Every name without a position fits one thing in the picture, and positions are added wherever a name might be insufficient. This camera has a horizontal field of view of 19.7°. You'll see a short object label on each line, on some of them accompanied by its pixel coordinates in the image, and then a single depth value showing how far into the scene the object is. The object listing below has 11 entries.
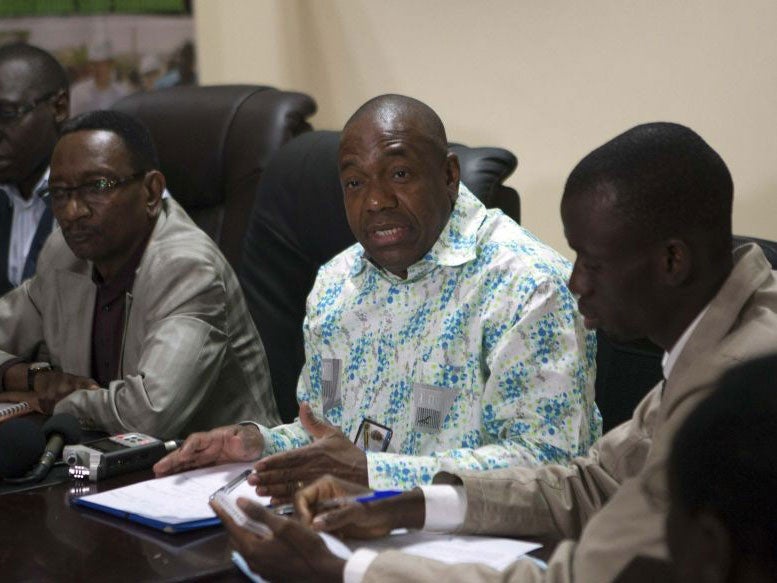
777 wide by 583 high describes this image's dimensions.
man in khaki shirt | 2.06
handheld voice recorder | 2.50
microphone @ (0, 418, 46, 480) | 2.49
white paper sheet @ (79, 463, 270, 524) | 2.34
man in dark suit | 3.63
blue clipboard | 2.30
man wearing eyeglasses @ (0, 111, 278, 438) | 2.90
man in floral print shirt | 2.47
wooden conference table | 2.21
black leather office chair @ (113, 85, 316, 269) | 3.46
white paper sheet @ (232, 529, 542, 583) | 2.20
